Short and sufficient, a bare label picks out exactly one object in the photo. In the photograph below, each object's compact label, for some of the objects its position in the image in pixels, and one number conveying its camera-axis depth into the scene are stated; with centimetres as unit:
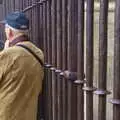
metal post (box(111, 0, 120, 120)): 217
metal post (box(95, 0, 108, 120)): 232
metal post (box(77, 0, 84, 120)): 280
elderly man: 360
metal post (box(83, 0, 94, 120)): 255
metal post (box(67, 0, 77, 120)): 301
